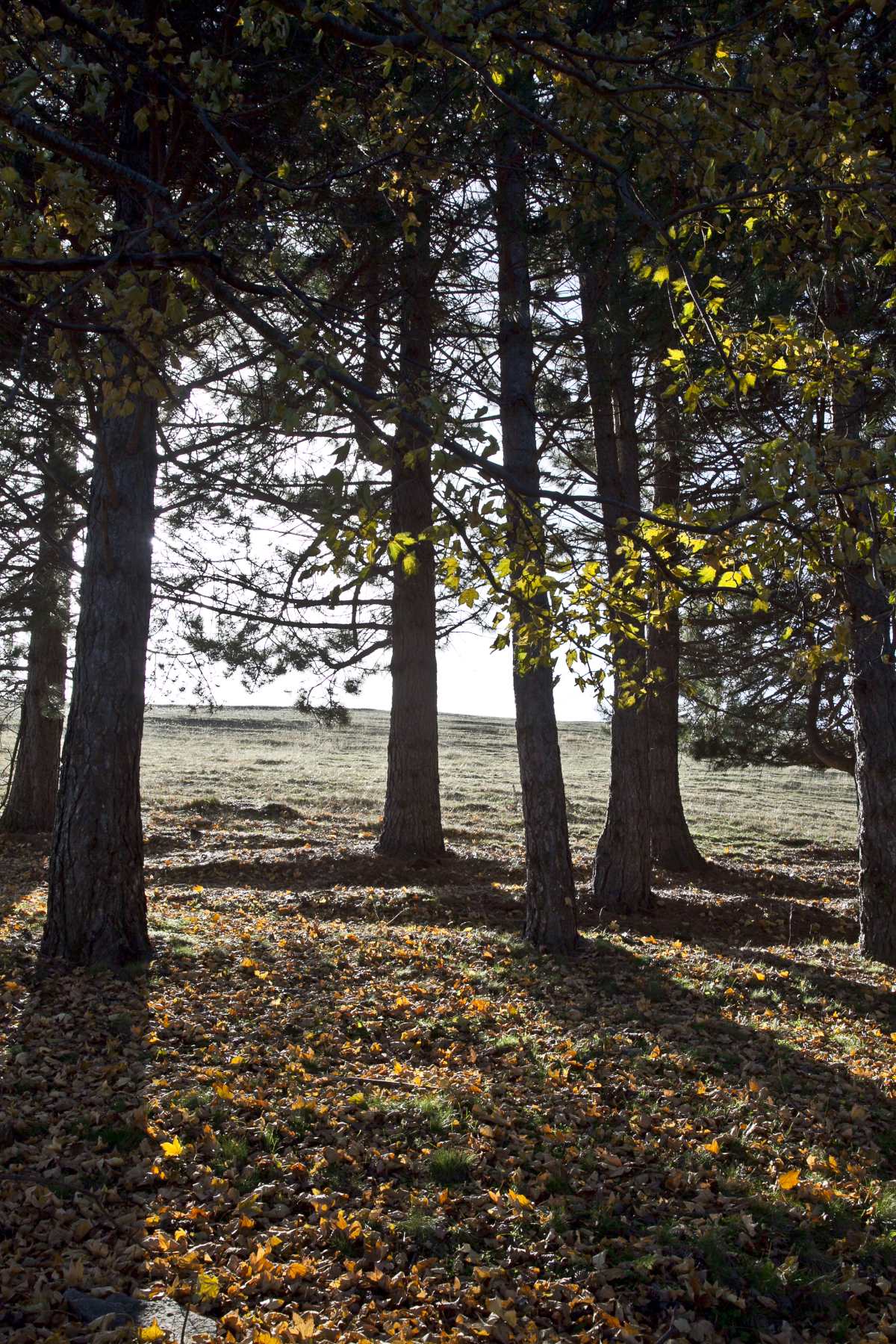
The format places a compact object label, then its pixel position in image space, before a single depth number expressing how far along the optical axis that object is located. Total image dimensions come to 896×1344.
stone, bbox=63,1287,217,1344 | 3.29
